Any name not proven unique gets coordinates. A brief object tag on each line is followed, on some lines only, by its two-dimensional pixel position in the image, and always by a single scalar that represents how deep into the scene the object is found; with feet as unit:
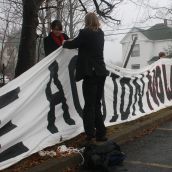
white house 201.57
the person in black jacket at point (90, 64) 18.71
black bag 16.19
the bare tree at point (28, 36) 26.78
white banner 16.12
